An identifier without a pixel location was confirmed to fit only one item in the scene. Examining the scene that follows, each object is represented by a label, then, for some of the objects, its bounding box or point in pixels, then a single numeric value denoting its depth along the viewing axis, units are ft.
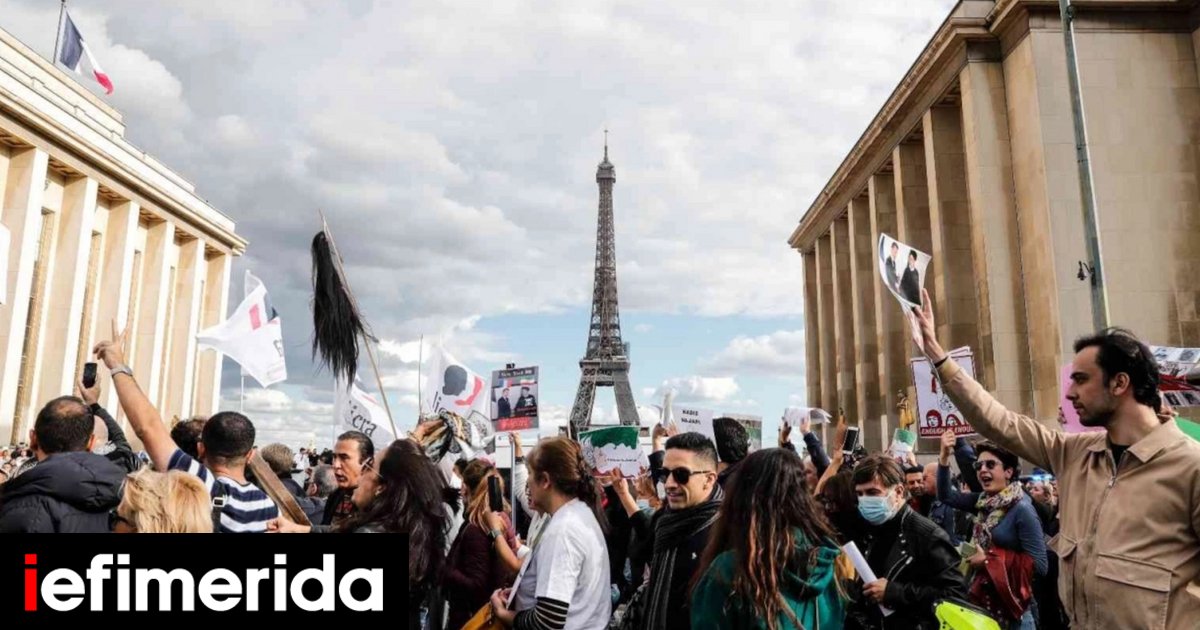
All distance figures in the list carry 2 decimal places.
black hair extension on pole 28.45
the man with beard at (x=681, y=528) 12.87
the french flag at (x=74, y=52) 108.47
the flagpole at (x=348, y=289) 29.50
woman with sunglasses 18.15
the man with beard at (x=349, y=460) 16.93
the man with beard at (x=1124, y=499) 9.93
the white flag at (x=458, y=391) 37.91
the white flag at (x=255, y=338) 30.55
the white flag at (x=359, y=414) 32.24
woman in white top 12.33
